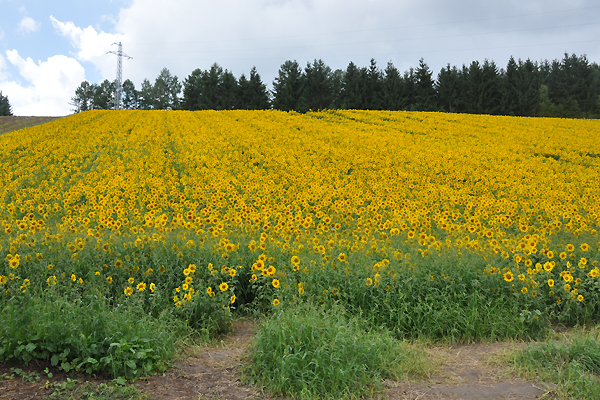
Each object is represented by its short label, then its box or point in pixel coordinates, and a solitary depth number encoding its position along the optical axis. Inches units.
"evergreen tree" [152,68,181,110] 3440.0
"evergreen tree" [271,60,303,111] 1942.7
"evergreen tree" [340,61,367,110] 1973.4
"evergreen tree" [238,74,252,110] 2034.9
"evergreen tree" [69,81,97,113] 3898.6
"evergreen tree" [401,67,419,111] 1973.5
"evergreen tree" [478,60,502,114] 1971.0
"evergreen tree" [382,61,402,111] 1942.7
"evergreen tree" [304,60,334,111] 2014.0
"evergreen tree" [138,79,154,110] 3267.7
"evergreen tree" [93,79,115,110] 3070.4
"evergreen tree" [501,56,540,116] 1975.9
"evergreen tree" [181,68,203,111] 2146.9
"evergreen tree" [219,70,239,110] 2044.8
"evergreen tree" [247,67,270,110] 2011.6
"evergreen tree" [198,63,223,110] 2060.8
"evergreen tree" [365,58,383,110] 1959.9
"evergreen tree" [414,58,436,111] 1998.0
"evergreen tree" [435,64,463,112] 2039.9
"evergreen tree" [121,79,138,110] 3410.4
